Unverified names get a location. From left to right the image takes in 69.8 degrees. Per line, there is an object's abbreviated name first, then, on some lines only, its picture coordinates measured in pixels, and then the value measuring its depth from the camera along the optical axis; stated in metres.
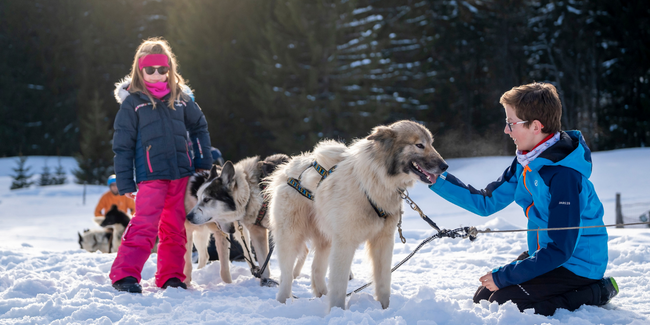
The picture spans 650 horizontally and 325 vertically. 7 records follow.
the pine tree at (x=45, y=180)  20.80
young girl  3.90
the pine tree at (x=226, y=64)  21.56
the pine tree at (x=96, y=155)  20.25
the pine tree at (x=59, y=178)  21.00
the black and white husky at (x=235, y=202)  4.13
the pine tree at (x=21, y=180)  19.84
